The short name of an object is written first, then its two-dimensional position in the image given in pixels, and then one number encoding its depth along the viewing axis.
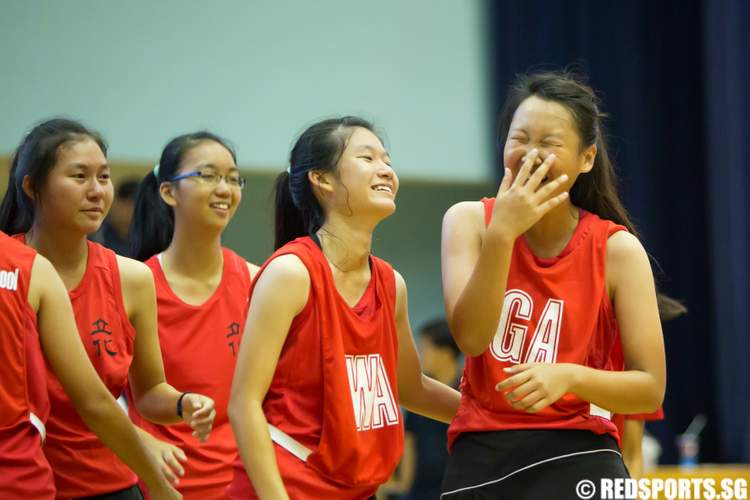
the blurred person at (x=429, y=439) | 12.02
